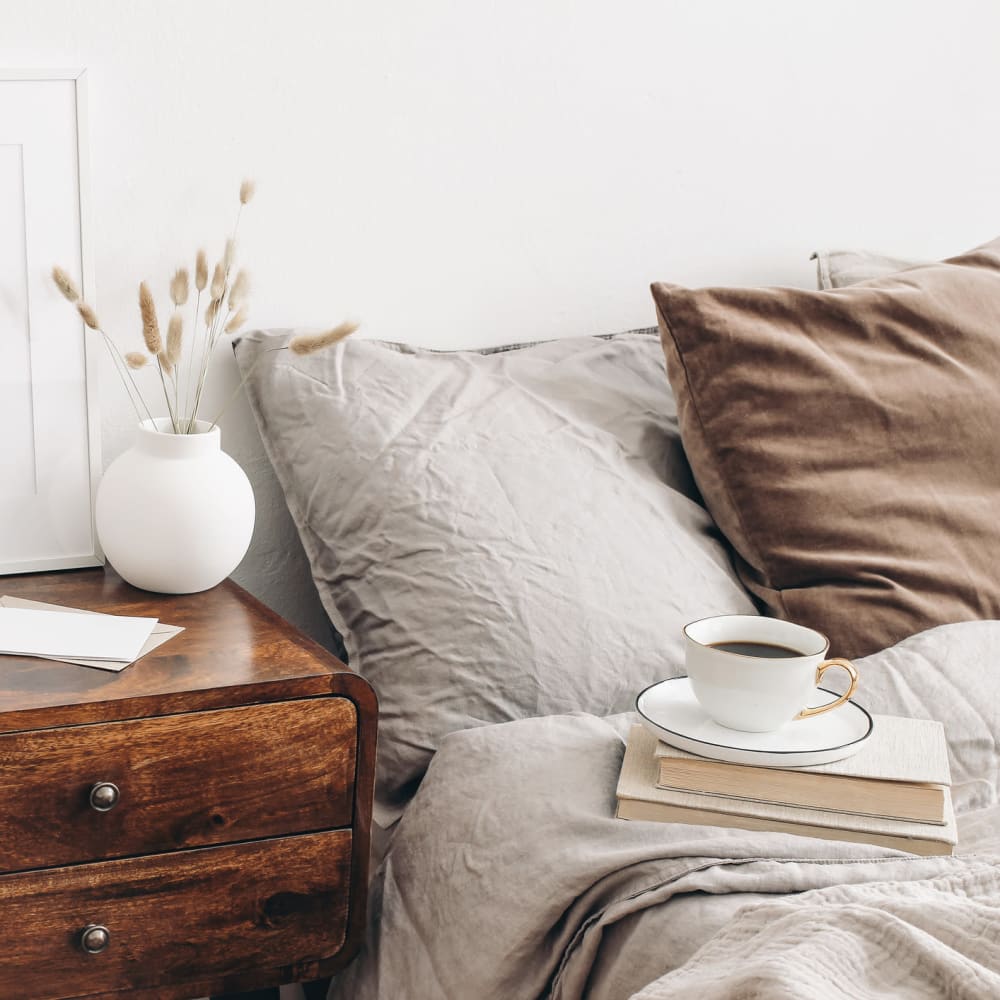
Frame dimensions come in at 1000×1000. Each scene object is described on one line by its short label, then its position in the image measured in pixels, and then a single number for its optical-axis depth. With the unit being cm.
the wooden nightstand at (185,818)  166
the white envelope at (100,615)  172
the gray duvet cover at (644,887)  146
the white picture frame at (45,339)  191
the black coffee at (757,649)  169
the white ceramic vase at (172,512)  185
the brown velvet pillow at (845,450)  196
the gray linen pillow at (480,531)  184
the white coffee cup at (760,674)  164
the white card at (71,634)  174
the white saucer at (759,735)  163
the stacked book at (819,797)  162
